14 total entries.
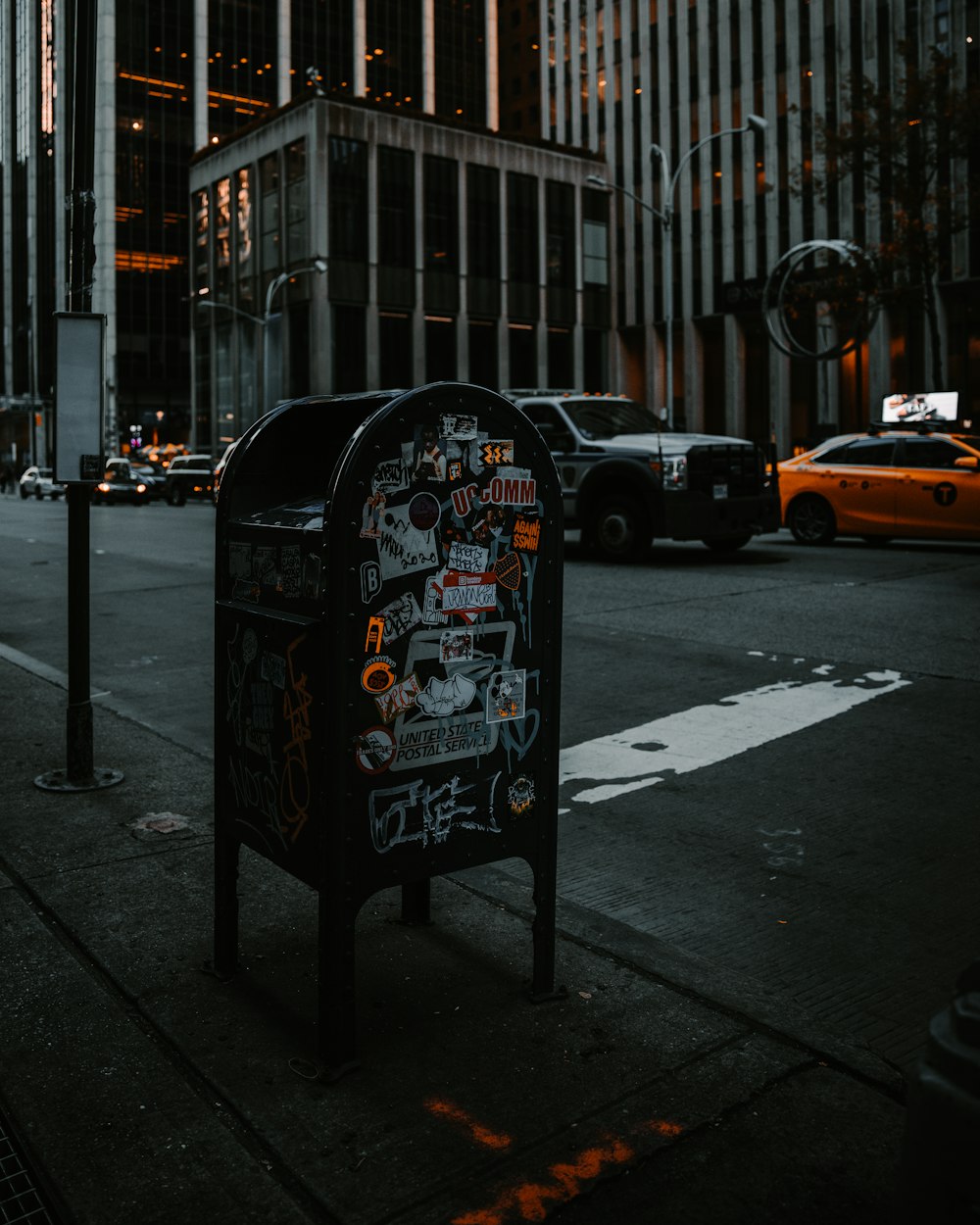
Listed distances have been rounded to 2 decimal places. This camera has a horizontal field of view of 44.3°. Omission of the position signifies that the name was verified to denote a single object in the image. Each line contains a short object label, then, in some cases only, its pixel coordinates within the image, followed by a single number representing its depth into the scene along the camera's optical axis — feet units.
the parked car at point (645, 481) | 49.01
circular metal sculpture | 94.07
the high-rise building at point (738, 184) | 163.53
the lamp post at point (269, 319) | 179.42
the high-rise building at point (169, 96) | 306.14
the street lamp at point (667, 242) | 105.40
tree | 92.12
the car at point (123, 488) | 154.92
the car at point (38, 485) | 198.08
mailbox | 9.85
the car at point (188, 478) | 155.94
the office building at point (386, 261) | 187.32
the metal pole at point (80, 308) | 17.11
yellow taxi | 54.03
